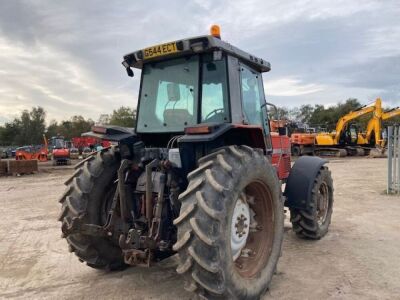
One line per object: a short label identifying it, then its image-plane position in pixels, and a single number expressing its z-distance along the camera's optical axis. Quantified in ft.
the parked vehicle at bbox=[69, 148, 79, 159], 109.58
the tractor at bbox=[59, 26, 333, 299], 10.41
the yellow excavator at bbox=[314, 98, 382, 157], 90.27
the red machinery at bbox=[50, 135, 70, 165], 85.15
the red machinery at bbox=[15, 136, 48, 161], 91.35
